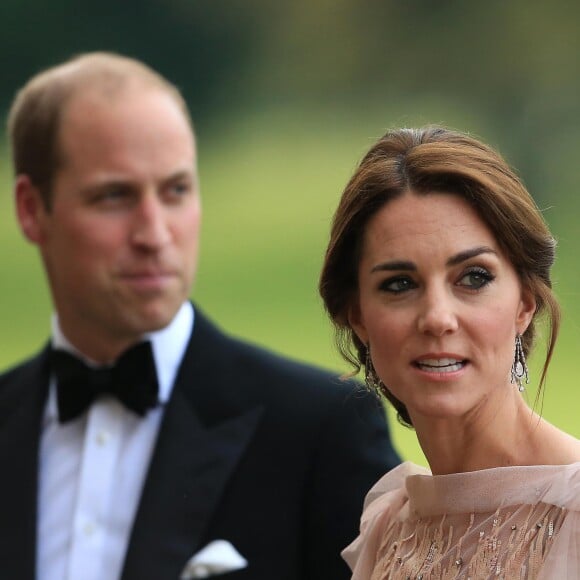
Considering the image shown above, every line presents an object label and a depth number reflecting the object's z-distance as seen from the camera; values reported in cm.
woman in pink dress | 1036
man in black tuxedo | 1078
